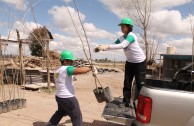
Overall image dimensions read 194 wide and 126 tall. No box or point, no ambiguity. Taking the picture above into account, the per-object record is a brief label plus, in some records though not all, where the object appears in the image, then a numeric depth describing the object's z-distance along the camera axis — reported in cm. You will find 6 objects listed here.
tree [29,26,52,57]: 1440
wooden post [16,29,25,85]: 644
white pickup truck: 166
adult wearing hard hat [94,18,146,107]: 257
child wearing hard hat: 248
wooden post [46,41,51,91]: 617
